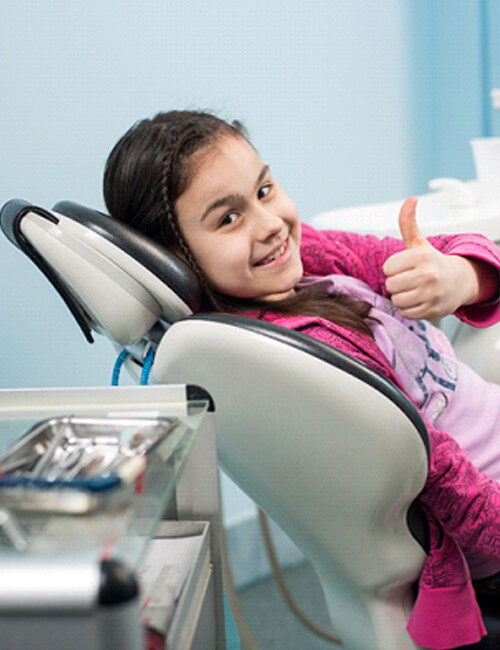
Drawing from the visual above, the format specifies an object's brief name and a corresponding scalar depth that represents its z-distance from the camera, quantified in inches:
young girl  36.8
